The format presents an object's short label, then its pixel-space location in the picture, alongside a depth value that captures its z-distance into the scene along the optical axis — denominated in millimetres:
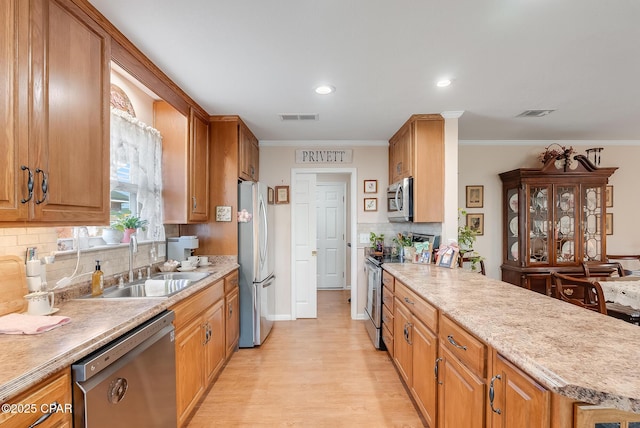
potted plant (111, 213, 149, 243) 2231
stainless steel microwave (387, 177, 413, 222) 3072
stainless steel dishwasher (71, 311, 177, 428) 1091
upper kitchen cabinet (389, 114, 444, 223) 3041
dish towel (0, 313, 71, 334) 1163
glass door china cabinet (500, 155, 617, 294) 3623
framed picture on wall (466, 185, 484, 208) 4102
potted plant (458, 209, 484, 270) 3332
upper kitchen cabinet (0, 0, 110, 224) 1120
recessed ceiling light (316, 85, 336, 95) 2389
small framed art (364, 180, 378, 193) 4059
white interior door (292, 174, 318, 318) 4145
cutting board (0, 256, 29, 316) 1366
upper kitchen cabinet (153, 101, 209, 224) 2703
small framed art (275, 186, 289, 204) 4082
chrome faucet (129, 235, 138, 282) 2137
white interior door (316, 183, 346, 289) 5855
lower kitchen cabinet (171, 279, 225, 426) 1853
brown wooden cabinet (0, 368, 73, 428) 843
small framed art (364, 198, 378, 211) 4062
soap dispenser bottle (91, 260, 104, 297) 1854
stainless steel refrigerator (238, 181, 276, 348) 3133
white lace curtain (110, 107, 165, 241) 2182
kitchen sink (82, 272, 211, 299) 2041
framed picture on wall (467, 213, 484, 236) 4082
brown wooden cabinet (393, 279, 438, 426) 1815
